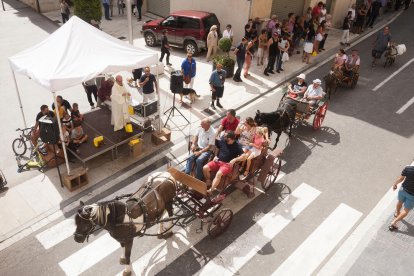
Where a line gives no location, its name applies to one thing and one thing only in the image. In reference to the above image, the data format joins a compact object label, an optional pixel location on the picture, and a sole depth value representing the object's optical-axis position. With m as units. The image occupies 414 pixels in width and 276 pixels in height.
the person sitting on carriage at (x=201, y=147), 8.01
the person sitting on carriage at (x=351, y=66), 14.54
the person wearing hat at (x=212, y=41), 15.62
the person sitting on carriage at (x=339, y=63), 14.19
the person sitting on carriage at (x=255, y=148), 8.26
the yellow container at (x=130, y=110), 10.80
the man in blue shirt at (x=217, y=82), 12.16
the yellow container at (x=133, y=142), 10.07
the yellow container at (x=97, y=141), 9.54
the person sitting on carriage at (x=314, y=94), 11.63
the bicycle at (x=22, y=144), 10.06
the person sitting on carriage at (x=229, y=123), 9.20
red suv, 16.94
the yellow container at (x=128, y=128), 10.28
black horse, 10.17
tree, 16.81
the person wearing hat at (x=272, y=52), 14.98
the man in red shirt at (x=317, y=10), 19.42
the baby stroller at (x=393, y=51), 16.61
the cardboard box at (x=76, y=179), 8.87
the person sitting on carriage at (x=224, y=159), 7.66
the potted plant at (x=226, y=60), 14.41
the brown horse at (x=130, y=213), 5.75
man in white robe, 10.01
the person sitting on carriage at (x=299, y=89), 11.95
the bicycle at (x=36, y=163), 9.58
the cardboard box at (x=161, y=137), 10.72
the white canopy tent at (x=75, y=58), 8.48
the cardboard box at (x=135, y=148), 10.08
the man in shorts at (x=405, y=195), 7.59
